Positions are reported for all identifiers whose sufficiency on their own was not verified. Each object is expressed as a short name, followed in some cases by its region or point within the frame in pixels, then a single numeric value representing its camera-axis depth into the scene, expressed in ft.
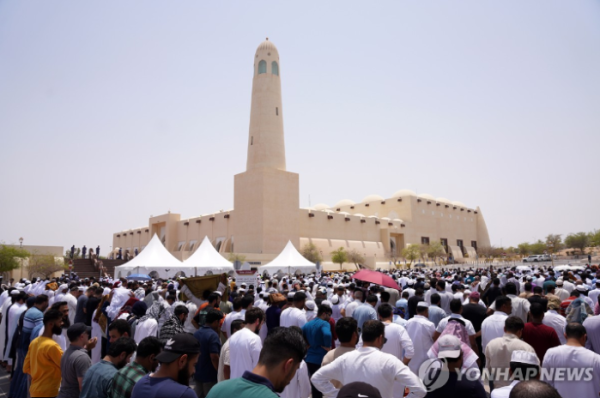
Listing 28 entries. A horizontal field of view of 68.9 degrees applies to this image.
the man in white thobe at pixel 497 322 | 18.35
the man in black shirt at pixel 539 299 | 19.70
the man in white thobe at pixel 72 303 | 30.30
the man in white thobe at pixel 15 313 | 25.18
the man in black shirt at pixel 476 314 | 23.23
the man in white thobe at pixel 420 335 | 18.33
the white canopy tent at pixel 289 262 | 74.38
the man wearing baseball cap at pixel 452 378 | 11.06
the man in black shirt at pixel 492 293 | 30.96
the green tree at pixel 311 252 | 155.74
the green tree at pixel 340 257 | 155.43
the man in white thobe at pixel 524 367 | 10.29
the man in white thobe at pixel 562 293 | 29.32
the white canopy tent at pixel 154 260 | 63.16
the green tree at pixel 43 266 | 118.62
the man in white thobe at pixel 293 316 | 20.49
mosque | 156.46
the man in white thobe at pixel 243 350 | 14.82
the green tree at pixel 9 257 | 103.40
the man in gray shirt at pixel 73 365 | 12.73
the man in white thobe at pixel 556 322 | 19.24
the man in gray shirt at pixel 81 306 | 28.68
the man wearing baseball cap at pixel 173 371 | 8.54
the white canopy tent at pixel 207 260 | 66.54
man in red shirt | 16.57
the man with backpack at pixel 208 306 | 21.30
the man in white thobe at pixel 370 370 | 10.16
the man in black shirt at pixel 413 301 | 26.00
